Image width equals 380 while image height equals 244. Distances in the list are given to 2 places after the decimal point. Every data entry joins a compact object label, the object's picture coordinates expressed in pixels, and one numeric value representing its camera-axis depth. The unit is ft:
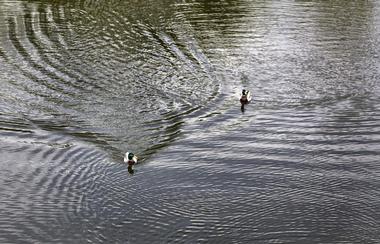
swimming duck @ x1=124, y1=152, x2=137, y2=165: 62.11
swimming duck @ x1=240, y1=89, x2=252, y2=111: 77.92
